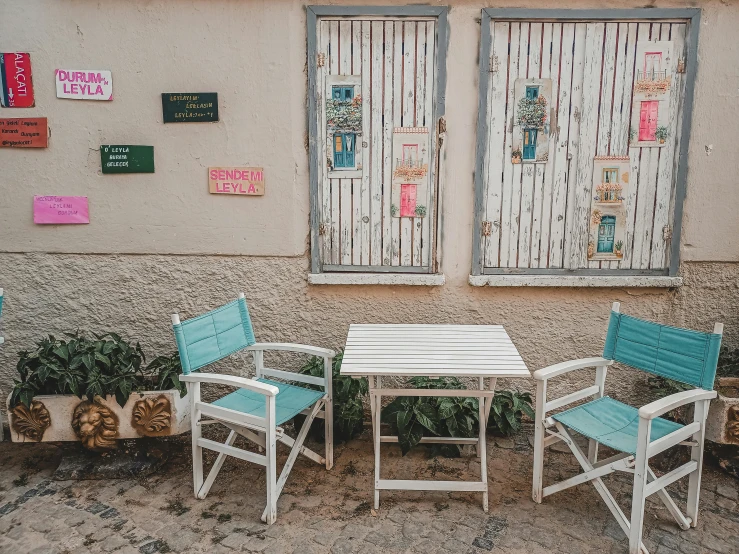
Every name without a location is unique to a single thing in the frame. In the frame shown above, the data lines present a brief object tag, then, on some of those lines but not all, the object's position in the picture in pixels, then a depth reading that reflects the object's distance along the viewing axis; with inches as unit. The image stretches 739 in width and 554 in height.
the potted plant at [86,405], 149.6
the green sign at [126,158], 170.4
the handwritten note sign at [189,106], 167.8
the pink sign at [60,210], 173.2
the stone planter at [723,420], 144.5
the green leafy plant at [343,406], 164.2
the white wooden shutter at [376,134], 164.9
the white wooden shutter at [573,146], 163.3
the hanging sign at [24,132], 169.9
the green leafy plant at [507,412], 169.0
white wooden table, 127.2
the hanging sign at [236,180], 171.2
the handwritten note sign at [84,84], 167.3
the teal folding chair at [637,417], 120.0
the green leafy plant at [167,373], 156.9
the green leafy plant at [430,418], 155.0
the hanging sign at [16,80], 167.2
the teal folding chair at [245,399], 131.5
